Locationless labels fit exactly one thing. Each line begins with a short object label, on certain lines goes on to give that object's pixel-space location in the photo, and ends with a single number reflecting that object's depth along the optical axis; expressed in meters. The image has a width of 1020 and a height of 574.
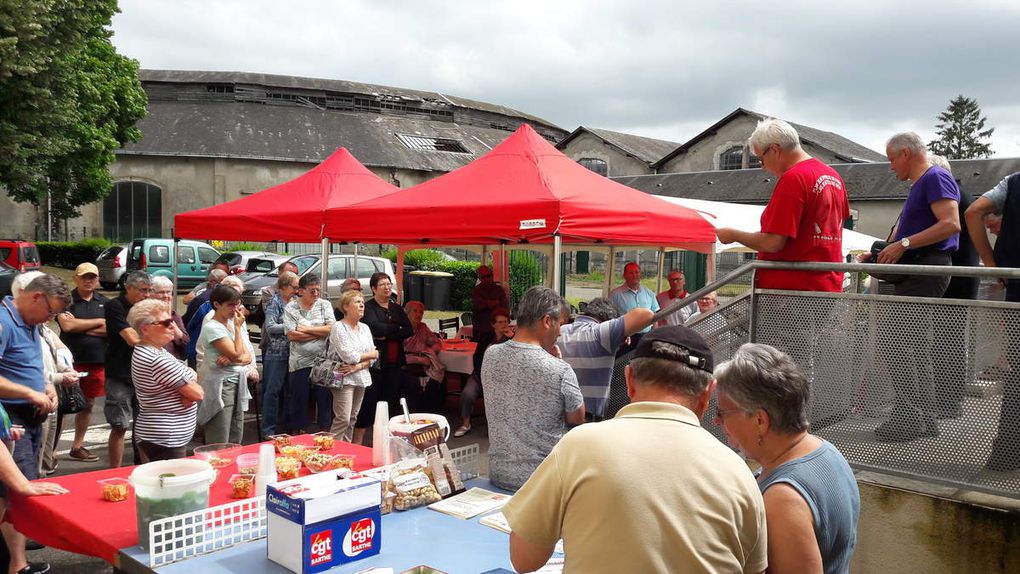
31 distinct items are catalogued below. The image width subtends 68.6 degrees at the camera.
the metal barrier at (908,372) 3.70
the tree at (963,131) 66.56
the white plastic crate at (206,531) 2.89
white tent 10.27
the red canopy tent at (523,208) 6.50
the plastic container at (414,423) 3.75
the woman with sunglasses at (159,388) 4.52
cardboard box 2.76
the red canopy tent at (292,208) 9.05
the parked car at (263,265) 21.47
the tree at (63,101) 18.81
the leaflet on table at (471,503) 3.43
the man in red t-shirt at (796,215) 4.29
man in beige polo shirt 1.86
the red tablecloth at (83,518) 3.08
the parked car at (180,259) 23.64
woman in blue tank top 2.13
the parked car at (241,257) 21.88
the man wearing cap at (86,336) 6.78
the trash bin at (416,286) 22.80
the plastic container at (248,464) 3.68
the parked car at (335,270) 18.92
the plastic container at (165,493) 2.97
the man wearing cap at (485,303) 8.76
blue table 2.86
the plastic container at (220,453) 3.95
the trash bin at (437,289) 22.91
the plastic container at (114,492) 3.50
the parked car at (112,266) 24.20
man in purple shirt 3.89
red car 20.48
